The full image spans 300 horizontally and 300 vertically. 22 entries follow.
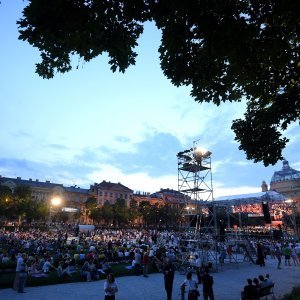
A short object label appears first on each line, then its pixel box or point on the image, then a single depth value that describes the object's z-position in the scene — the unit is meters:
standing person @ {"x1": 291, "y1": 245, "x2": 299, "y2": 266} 22.92
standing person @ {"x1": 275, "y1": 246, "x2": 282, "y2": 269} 21.20
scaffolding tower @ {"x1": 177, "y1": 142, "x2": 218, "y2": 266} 24.36
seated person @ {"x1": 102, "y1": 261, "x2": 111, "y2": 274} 18.35
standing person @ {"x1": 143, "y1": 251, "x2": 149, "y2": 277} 18.19
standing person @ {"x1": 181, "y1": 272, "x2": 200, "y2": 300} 9.51
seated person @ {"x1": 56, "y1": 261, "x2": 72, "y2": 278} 16.73
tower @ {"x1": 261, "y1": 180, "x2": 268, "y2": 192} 145.69
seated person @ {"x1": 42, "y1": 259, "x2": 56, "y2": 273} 17.96
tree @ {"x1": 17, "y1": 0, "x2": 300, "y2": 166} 5.24
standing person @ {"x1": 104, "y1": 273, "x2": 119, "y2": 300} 8.84
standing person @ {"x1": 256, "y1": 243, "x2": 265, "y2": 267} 22.40
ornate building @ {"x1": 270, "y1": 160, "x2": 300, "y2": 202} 114.12
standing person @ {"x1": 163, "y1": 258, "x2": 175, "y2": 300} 11.70
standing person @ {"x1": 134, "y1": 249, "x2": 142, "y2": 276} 18.64
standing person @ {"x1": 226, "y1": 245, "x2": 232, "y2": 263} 23.68
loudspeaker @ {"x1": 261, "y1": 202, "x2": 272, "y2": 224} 30.06
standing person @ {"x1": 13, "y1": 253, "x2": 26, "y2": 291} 13.45
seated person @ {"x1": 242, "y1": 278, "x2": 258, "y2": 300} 9.58
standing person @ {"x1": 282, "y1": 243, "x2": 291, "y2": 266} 22.58
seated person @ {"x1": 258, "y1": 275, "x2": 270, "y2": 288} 10.86
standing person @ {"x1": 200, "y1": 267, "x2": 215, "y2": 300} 10.32
